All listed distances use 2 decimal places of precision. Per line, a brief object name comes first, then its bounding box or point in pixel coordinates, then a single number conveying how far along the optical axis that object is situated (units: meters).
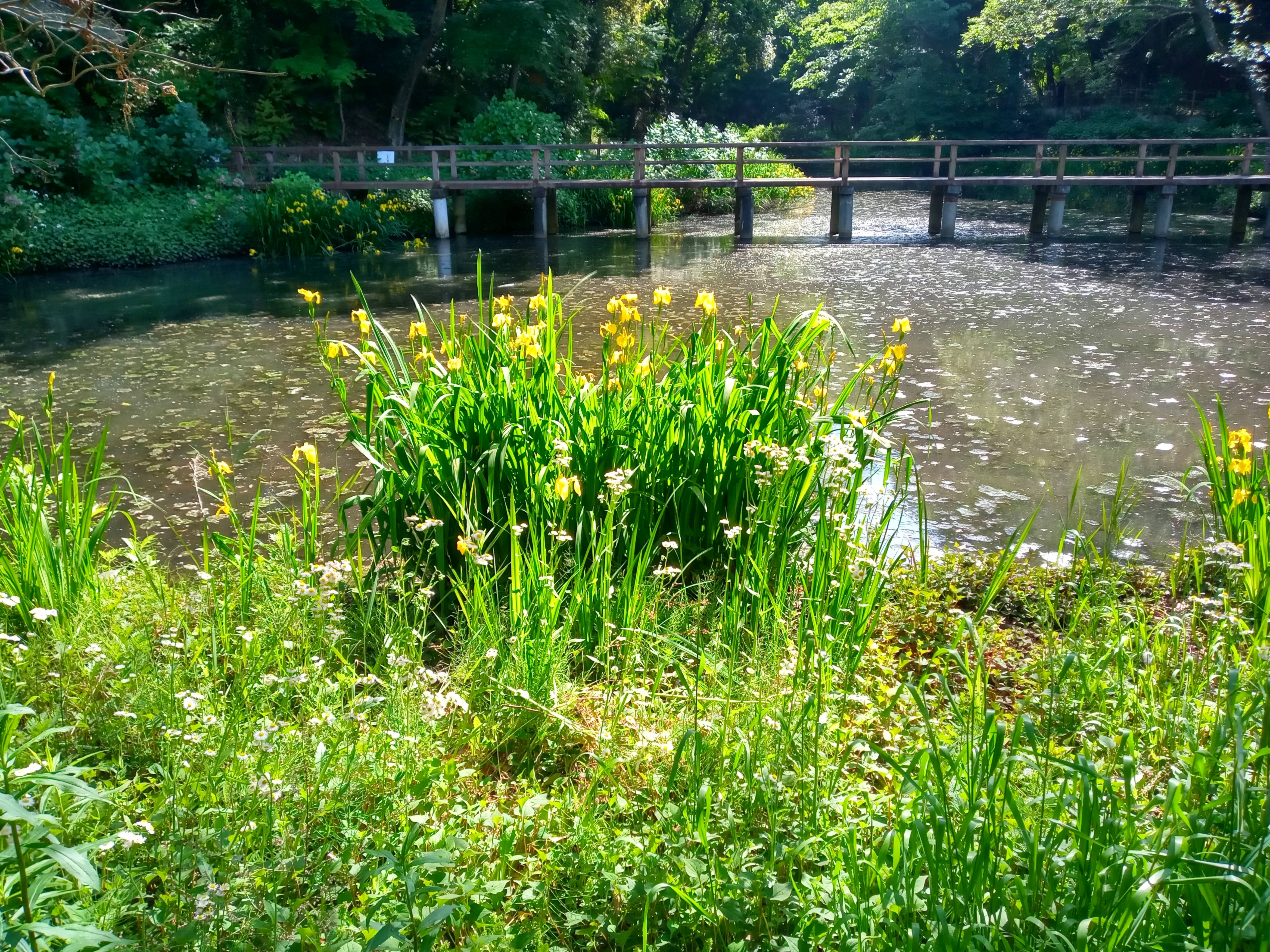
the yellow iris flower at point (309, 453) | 2.81
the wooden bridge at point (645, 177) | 17.02
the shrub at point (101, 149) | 14.22
